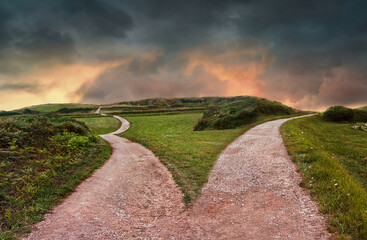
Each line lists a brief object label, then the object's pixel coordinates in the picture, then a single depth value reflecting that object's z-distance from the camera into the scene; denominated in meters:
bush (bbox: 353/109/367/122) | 41.42
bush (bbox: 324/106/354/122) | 40.56
